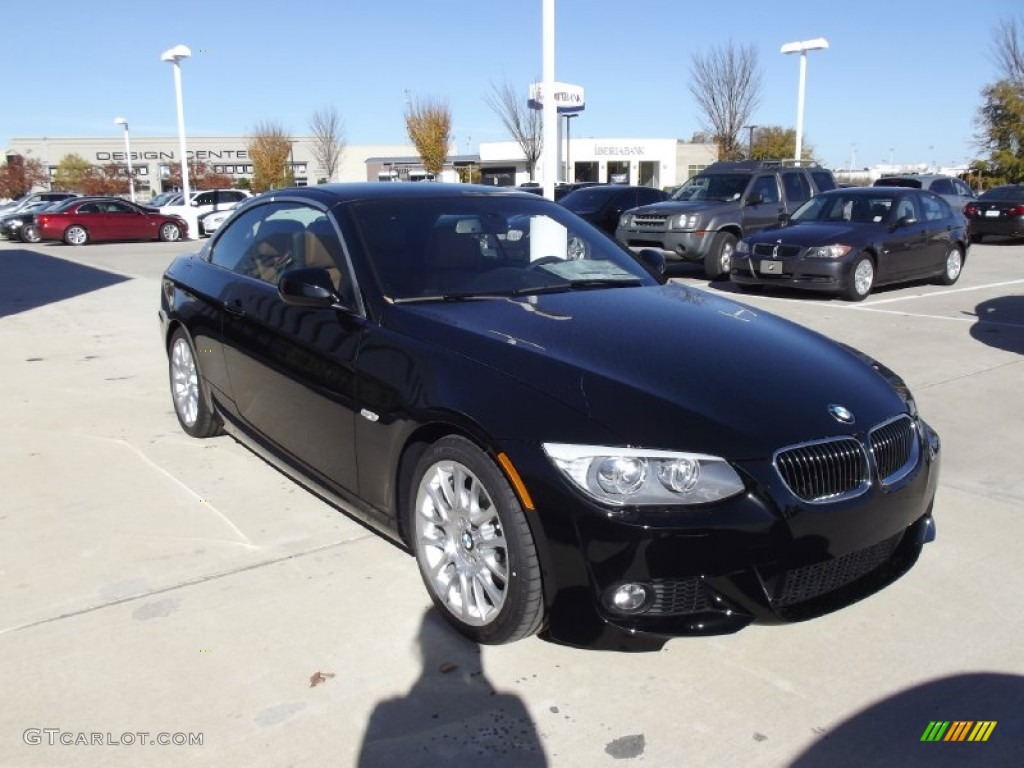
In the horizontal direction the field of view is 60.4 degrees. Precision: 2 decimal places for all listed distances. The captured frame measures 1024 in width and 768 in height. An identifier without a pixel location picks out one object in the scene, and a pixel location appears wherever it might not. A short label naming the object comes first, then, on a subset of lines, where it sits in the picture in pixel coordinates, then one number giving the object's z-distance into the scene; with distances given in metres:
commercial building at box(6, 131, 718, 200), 60.56
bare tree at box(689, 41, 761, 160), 37.81
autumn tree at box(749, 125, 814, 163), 49.32
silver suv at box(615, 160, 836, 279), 14.16
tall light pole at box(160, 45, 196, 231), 28.09
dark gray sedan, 11.50
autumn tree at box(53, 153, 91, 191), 71.31
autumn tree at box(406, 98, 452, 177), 46.62
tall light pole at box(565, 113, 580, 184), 49.86
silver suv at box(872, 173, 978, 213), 22.36
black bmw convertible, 2.69
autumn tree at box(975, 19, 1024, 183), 34.91
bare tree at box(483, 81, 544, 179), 45.69
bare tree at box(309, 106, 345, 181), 60.69
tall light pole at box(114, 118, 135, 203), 47.96
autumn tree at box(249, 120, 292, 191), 55.28
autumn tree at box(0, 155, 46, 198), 69.12
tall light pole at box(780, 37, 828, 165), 27.17
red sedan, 24.20
